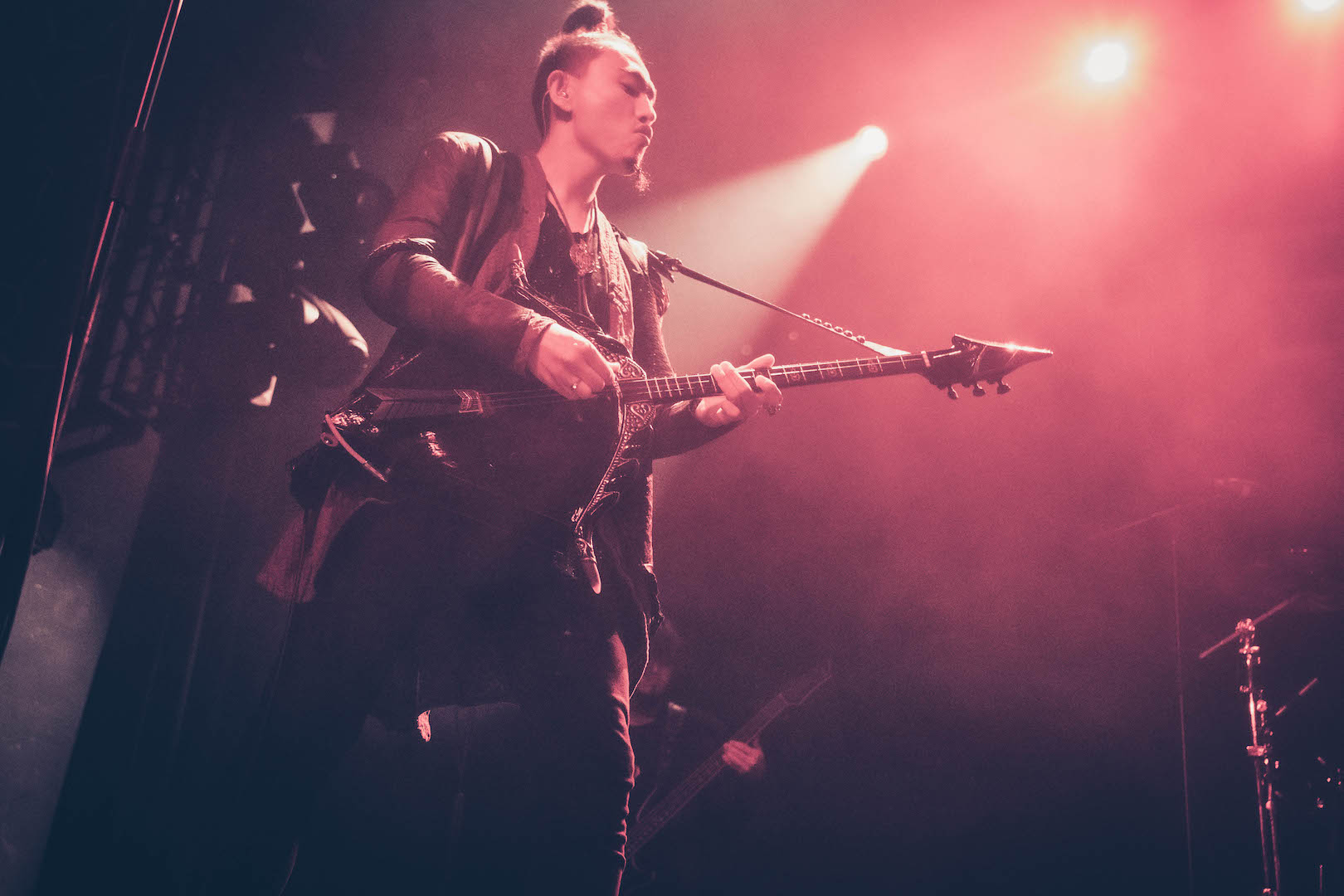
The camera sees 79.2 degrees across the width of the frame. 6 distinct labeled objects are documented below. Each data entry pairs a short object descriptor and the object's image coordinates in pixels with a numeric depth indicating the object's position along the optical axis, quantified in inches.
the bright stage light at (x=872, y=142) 171.0
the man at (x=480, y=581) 54.9
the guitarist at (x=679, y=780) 135.3
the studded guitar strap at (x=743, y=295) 87.7
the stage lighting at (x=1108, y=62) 165.9
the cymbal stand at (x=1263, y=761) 128.6
